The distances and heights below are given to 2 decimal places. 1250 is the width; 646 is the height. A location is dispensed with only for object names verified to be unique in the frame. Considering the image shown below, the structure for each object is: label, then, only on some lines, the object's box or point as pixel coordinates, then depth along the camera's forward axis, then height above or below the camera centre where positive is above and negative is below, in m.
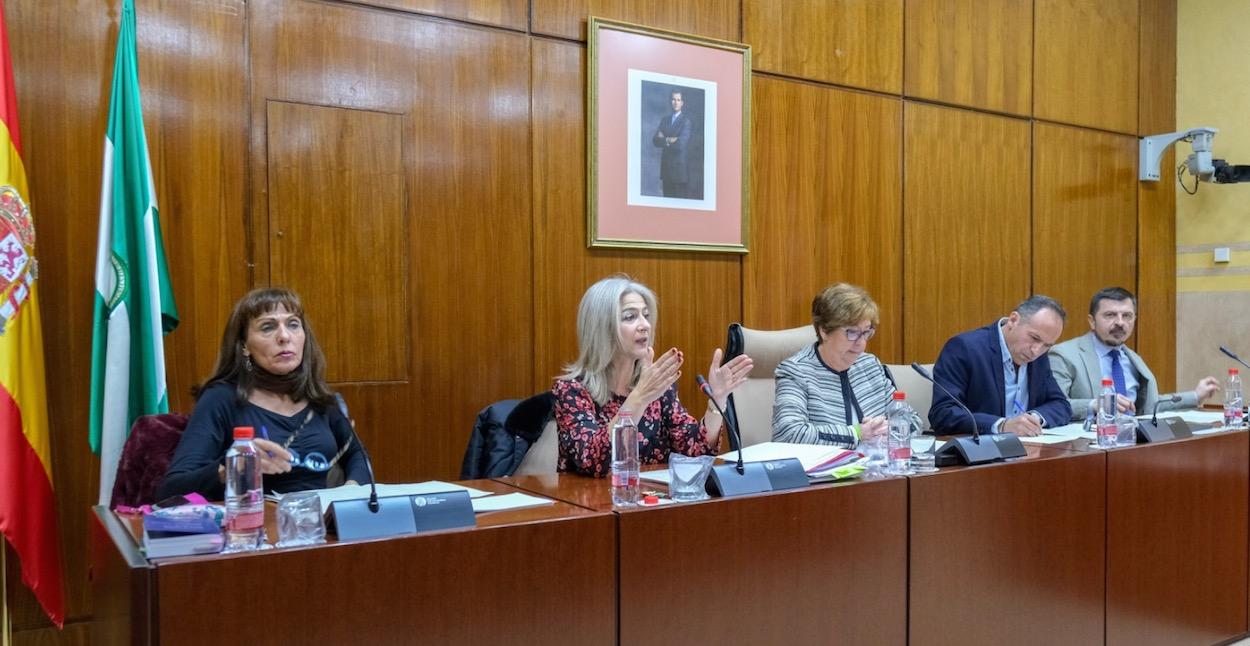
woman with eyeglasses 2.69 -0.25
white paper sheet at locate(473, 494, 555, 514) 1.69 -0.38
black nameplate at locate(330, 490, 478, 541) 1.44 -0.34
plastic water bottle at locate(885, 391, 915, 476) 2.10 -0.33
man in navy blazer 3.10 -0.26
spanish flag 2.35 -0.25
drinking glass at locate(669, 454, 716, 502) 1.78 -0.34
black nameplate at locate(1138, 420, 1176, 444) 2.63 -0.38
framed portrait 3.55 +0.61
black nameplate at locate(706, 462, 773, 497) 1.80 -0.35
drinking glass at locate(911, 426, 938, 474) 2.14 -0.37
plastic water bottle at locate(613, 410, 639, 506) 1.74 -0.32
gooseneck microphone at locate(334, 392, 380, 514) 1.47 -0.32
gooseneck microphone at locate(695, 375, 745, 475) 2.00 -0.20
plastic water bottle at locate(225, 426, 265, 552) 1.37 -0.30
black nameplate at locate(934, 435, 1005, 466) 2.21 -0.36
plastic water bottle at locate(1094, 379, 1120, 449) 2.53 -0.34
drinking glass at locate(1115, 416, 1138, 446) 2.59 -0.37
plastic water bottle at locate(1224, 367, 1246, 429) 3.06 -0.35
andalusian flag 2.51 +0.02
